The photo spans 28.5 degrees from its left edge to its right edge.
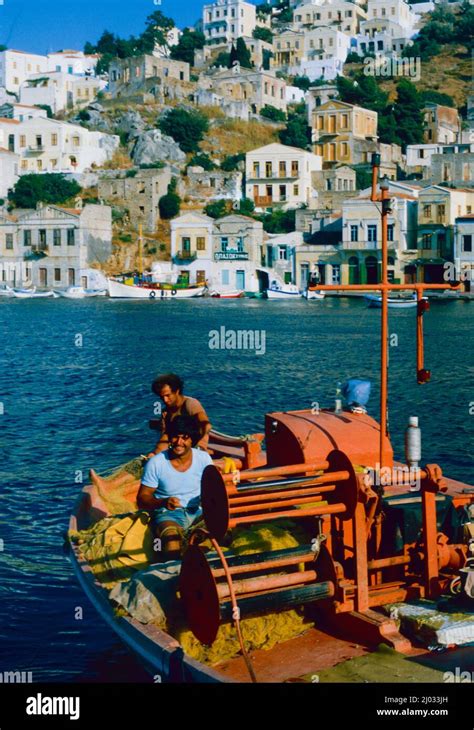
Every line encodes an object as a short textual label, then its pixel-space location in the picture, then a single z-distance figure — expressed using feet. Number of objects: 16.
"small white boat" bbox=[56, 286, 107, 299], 307.37
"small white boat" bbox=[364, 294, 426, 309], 238.07
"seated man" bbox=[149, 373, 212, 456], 36.86
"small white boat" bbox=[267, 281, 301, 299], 293.02
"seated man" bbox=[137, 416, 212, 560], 31.83
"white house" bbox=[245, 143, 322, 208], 320.70
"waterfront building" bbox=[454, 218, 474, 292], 257.96
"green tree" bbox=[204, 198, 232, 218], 316.40
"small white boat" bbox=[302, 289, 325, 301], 285.47
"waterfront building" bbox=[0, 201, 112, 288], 304.71
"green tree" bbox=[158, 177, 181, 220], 320.70
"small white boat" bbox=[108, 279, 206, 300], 298.56
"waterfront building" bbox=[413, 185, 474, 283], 263.49
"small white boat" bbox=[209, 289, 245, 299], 301.63
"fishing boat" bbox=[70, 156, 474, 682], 26.21
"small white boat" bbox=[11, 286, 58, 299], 311.68
